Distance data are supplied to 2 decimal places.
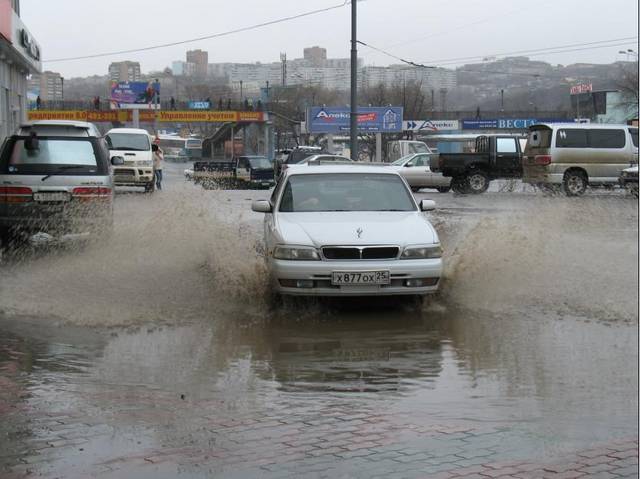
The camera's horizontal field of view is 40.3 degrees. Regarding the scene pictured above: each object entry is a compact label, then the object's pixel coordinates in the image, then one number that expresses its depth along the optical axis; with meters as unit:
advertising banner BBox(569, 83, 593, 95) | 84.56
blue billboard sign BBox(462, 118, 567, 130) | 69.56
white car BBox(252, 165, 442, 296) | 8.05
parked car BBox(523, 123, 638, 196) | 26.27
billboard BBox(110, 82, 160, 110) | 66.75
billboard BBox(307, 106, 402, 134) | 55.84
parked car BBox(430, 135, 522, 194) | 28.44
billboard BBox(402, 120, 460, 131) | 65.31
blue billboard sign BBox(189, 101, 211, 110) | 67.55
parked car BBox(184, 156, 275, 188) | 37.44
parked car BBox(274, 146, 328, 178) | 36.53
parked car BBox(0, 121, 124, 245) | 12.48
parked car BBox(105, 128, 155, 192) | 28.22
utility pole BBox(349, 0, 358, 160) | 27.80
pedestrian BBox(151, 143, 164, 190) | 29.79
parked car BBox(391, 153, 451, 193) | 30.03
